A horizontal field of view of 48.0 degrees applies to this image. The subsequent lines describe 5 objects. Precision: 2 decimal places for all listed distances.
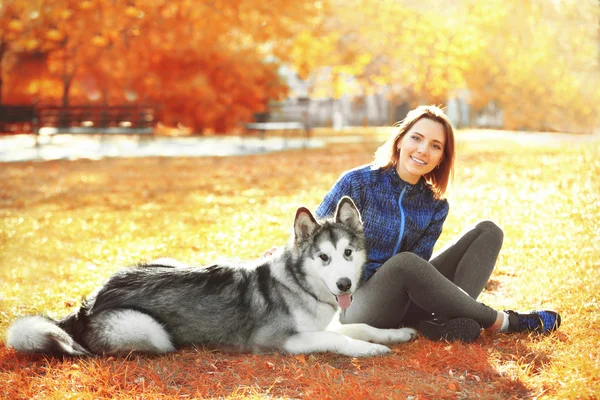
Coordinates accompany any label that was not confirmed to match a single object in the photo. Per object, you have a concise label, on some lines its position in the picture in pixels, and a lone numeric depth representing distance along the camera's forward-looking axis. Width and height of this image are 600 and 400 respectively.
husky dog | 4.13
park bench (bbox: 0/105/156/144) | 18.20
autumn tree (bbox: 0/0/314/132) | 19.00
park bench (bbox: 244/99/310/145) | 22.03
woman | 4.50
